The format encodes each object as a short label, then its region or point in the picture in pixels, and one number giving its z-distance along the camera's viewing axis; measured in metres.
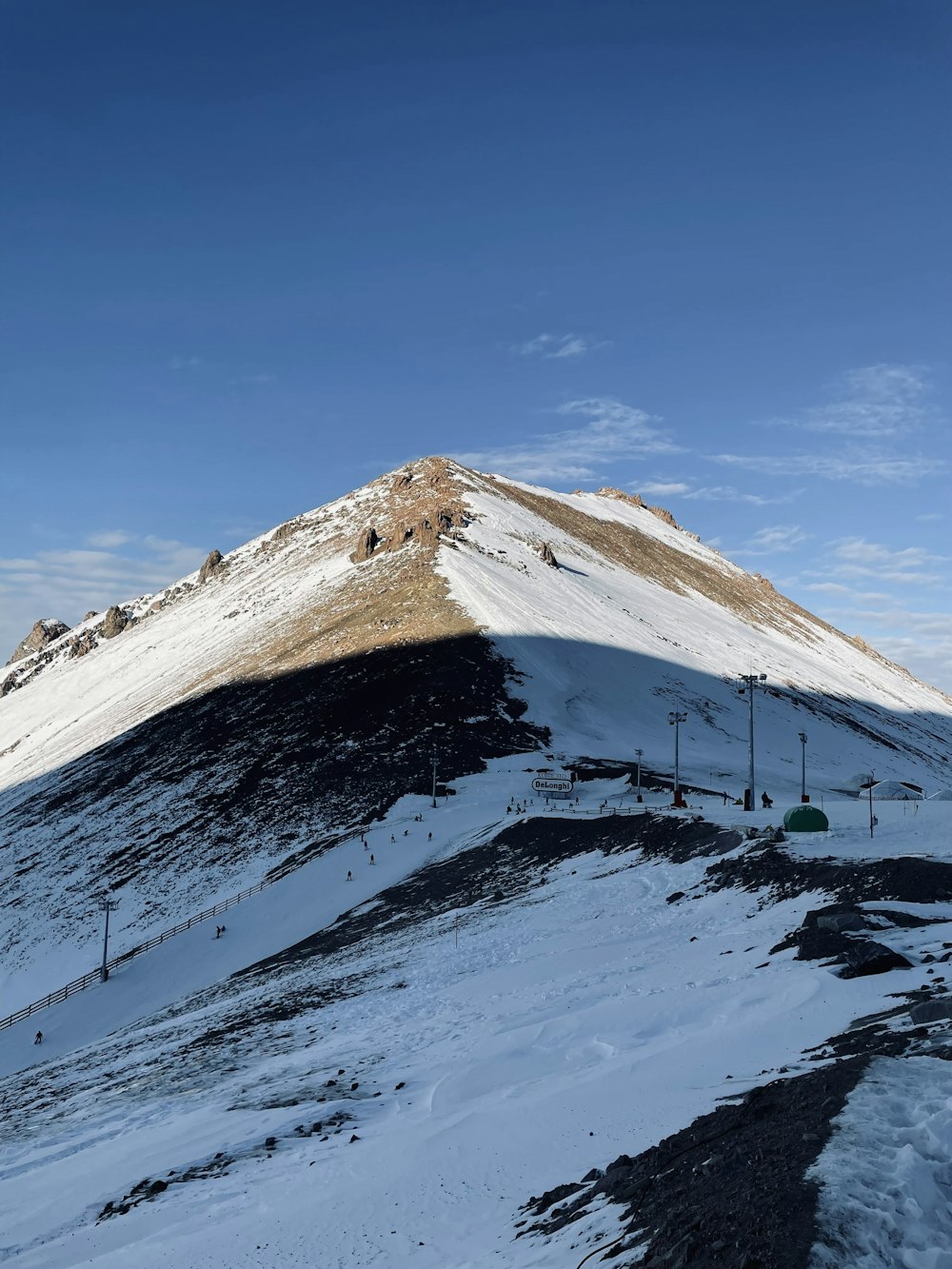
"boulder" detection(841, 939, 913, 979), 16.64
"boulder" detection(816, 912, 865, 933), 19.45
